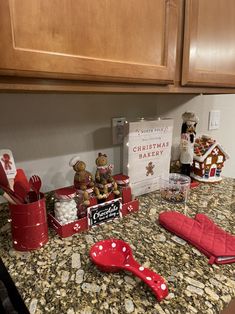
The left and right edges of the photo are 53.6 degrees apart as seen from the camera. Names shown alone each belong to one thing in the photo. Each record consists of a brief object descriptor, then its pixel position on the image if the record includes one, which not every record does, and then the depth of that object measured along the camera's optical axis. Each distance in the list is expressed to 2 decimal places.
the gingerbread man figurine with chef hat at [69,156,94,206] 0.75
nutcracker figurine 1.05
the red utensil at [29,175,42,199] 0.67
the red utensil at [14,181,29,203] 0.64
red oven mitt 0.61
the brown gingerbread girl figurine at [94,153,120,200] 0.80
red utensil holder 0.61
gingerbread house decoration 1.12
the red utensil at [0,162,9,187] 0.62
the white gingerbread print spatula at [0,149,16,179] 0.66
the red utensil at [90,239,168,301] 0.50
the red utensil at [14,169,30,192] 0.65
